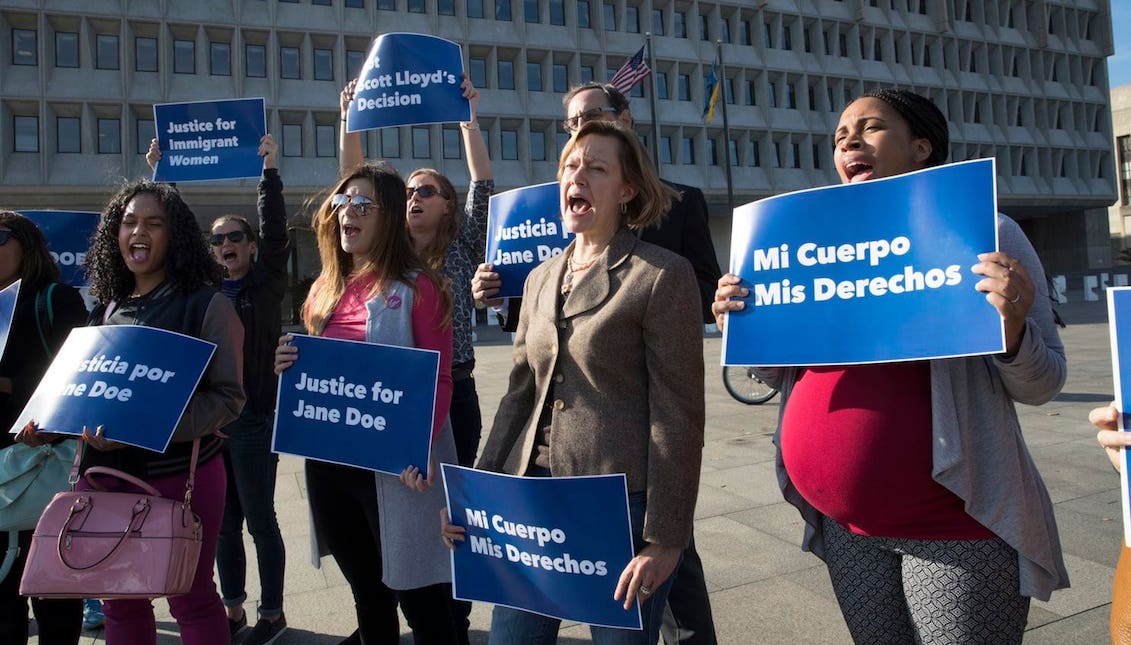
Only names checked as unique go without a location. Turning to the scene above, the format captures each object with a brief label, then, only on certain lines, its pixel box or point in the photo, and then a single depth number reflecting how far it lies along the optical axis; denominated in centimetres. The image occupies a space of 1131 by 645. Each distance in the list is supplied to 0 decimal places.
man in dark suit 258
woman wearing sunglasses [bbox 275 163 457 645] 271
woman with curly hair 278
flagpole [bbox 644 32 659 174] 3178
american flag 2111
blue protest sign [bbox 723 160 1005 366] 175
